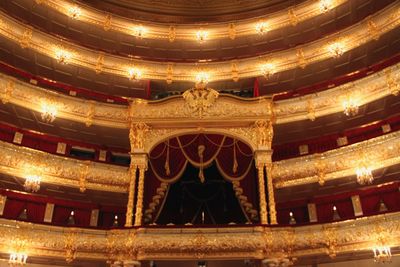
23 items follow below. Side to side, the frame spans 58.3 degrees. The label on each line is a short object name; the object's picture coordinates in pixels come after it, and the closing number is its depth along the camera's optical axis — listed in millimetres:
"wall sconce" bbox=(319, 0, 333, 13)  17875
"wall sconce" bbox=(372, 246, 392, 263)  11416
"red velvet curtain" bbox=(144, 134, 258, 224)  14250
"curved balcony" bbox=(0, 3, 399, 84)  15977
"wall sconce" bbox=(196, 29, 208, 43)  19859
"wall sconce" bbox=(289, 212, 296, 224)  14610
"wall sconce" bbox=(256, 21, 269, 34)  19359
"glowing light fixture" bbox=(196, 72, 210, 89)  18906
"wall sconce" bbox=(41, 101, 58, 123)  15179
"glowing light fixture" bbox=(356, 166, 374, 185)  13305
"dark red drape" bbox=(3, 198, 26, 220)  14562
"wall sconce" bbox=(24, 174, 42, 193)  13618
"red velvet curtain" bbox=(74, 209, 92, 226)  15641
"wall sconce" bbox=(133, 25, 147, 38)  19578
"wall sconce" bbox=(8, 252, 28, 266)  11766
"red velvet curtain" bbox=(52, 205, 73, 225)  15320
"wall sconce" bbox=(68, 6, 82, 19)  18375
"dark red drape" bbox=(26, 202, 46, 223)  14922
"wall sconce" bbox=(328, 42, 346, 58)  16766
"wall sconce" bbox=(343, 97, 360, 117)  14730
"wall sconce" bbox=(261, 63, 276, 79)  18203
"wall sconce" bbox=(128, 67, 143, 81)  18461
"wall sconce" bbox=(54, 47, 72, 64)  17141
